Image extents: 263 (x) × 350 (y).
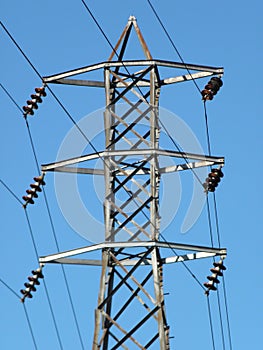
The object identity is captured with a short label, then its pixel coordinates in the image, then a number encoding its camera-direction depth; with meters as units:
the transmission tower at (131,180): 35.59
